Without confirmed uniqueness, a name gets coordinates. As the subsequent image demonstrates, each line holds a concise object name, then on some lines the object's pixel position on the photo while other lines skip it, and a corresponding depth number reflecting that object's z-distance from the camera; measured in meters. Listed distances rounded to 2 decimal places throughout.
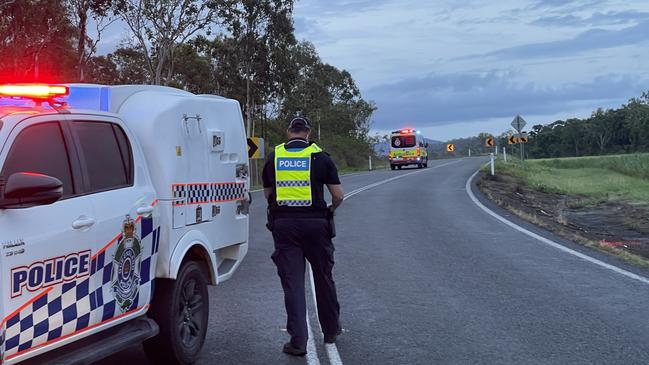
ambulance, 49.84
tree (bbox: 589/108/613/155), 121.12
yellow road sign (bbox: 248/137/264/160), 25.60
